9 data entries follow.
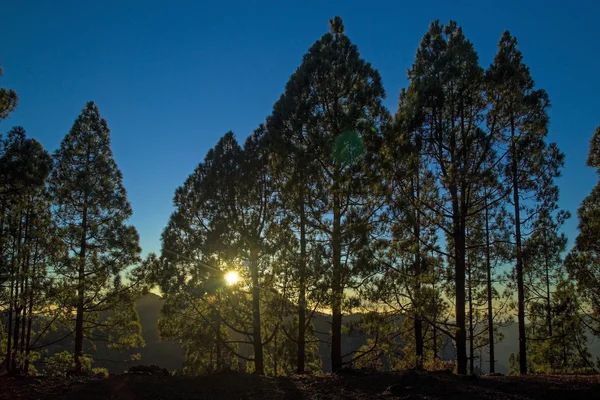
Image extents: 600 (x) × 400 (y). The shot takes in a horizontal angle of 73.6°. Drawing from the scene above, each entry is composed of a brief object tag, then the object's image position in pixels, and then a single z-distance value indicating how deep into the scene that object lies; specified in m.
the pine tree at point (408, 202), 12.00
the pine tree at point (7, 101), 11.16
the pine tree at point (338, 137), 12.74
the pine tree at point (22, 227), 11.55
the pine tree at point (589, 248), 15.55
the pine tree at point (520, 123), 12.12
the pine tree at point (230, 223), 15.15
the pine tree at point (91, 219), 17.06
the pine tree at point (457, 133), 11.77
